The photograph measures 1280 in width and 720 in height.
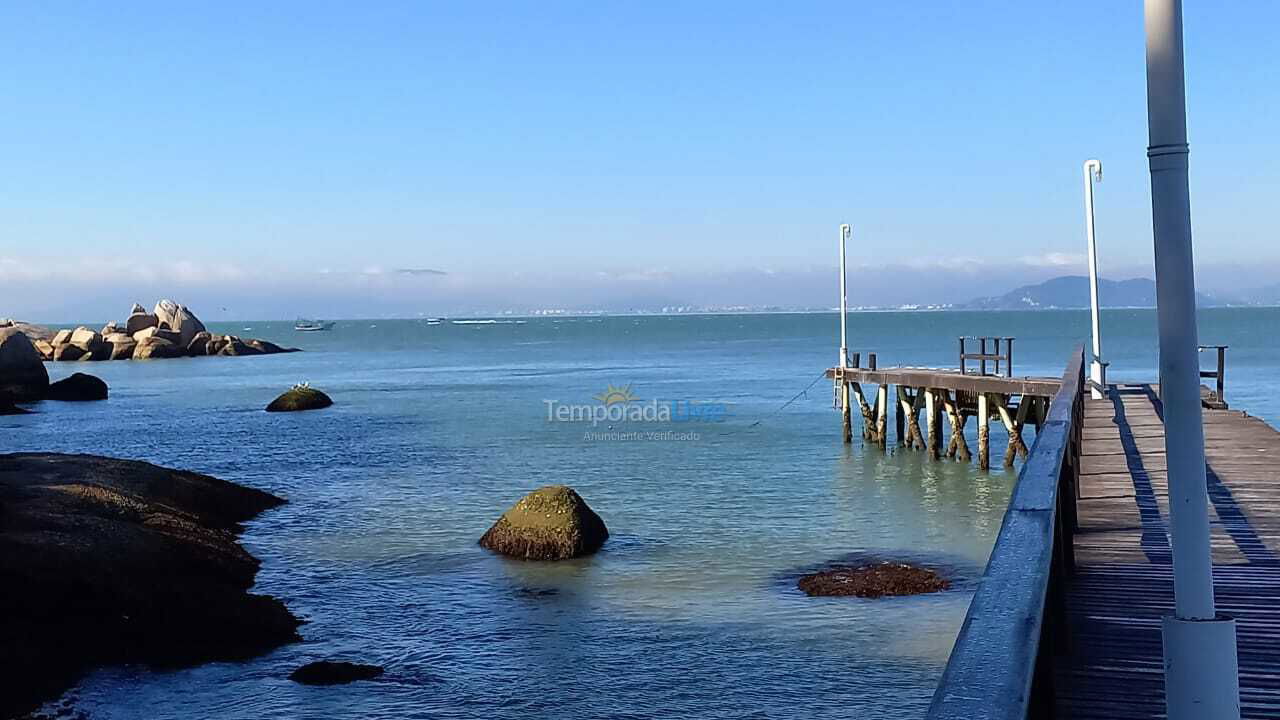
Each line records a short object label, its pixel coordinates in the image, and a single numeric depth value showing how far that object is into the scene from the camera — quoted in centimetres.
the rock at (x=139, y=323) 11950
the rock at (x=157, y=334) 11631
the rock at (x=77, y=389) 6119
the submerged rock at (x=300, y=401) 5369
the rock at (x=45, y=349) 11188
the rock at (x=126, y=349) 11544
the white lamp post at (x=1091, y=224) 2319
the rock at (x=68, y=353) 11275
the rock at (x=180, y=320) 12114
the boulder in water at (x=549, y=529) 1880
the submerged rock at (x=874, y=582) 1617
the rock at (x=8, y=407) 5312
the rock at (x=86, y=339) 11362
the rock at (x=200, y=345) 12044
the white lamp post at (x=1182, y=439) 356
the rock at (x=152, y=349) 11431
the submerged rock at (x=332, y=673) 1280
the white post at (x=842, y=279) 3653
